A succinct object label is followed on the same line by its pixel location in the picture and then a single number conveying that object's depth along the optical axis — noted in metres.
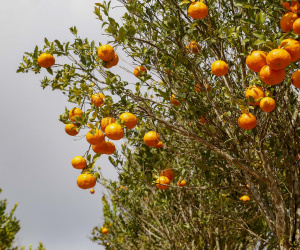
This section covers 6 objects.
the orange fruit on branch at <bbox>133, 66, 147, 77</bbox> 3.90
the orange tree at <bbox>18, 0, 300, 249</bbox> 2.34
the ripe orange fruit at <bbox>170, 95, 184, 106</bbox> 3.55
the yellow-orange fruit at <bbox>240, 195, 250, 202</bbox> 4.57
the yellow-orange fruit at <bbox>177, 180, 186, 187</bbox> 4.38
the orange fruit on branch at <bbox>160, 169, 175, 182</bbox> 3.64
